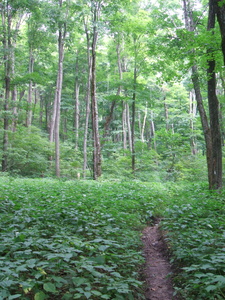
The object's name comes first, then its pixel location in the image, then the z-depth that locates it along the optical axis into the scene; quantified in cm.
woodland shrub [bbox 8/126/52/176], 1555
